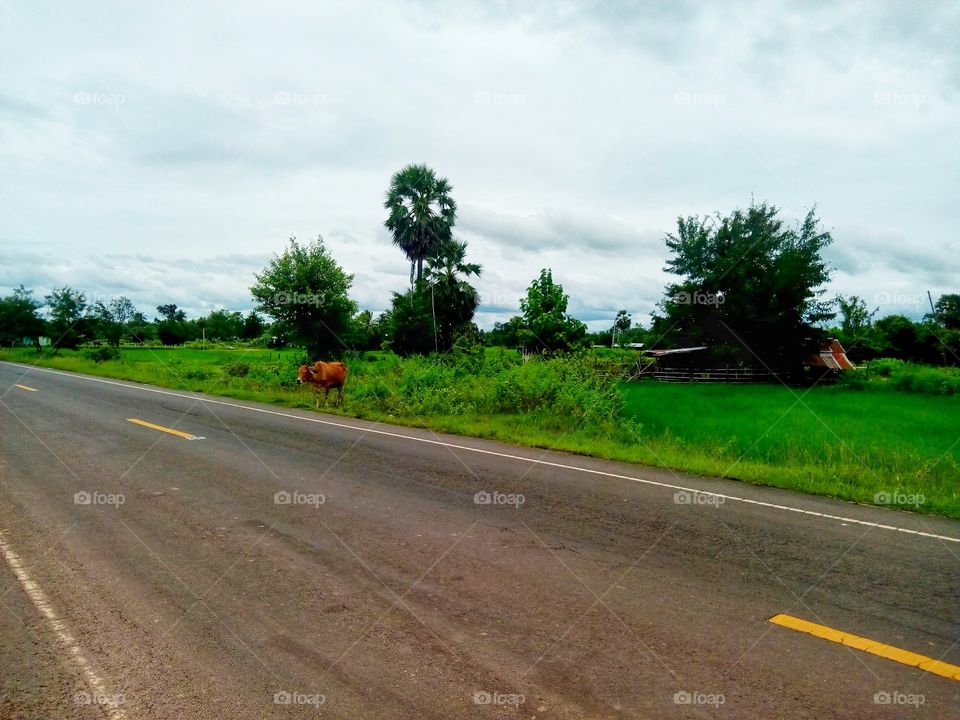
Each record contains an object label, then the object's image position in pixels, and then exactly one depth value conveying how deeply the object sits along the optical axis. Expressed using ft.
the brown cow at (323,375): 60.80
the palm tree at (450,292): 137.59
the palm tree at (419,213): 147.43
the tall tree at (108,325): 156.91
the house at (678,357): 131.03
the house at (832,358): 136.77
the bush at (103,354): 133.08
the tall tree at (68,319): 155.84
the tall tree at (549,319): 128.77
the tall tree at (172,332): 303.31
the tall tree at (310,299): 85.10
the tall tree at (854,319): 230.48
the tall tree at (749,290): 127.03
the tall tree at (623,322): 388.84
